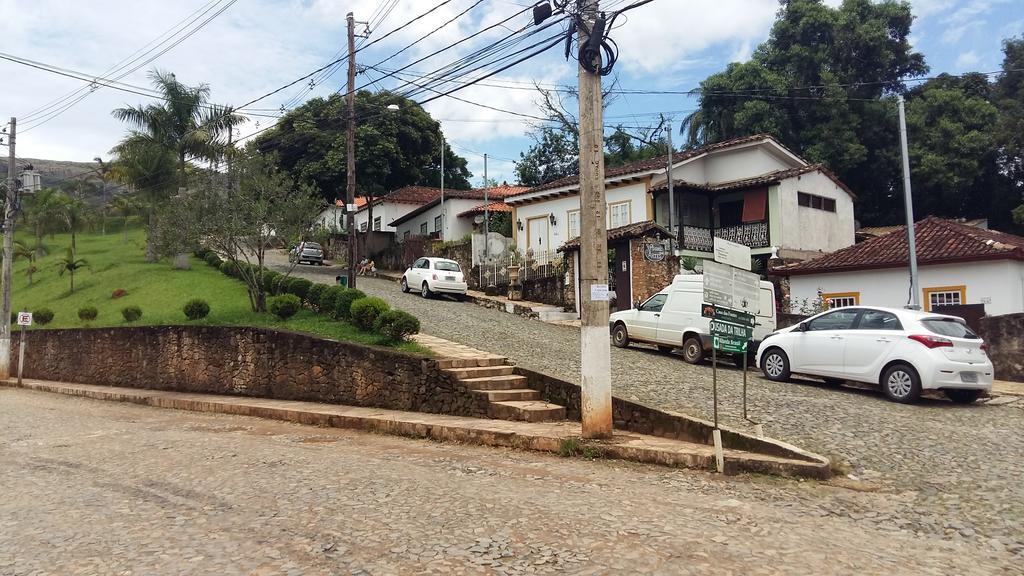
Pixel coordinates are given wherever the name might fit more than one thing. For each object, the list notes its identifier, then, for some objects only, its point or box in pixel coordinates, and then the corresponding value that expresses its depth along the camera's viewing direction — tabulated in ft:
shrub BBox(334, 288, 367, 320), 51.11
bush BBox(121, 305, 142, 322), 68.23
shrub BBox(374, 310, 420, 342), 43.29
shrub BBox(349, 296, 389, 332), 45.94
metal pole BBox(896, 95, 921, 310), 54.49
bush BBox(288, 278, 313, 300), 58.59
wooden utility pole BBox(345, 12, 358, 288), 66.74
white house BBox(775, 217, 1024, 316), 59.26
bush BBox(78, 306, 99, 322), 74.18
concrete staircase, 34.01
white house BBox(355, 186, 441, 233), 143.74
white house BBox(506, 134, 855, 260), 91.20
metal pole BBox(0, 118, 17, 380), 73.67
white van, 50.60
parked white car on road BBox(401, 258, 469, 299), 84.89
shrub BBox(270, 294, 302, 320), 54.08
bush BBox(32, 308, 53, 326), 80.38
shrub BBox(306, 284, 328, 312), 56.80
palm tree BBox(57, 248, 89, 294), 91.97
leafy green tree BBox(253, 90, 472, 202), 128.57
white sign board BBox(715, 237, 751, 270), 27.48
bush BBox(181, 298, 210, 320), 59.72
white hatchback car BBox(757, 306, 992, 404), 36.11
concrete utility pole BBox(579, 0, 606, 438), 27.68
